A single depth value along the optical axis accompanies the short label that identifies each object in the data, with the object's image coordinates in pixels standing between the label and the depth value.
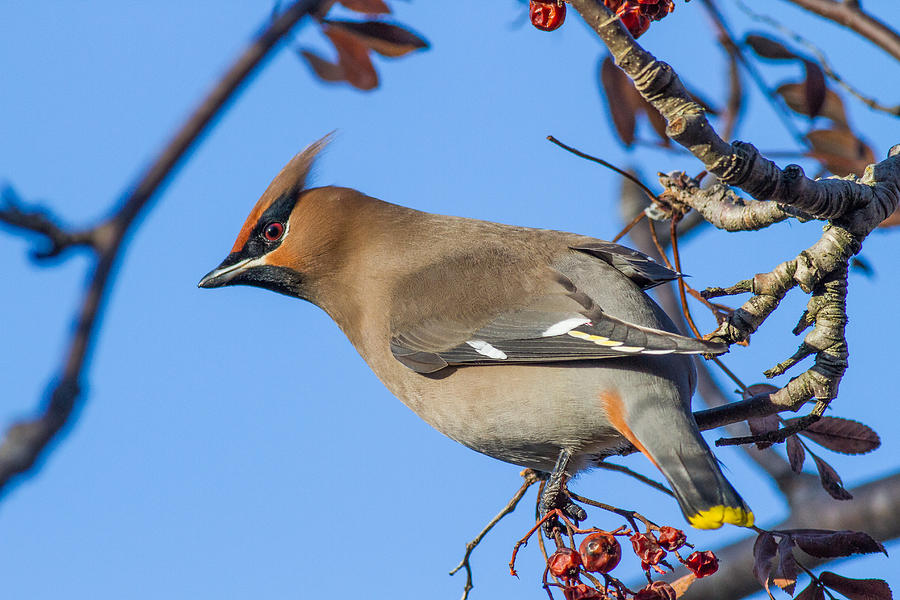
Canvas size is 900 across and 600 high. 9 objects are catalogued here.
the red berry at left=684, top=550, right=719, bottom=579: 5.60
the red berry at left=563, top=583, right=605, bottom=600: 5.26
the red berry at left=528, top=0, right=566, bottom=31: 5.66
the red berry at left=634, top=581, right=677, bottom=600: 5.23
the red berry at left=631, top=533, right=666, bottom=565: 5.33
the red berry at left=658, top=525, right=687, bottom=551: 5.28
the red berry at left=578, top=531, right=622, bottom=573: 5.22
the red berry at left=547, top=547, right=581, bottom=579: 5.33
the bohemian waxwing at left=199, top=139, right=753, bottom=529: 5.77
